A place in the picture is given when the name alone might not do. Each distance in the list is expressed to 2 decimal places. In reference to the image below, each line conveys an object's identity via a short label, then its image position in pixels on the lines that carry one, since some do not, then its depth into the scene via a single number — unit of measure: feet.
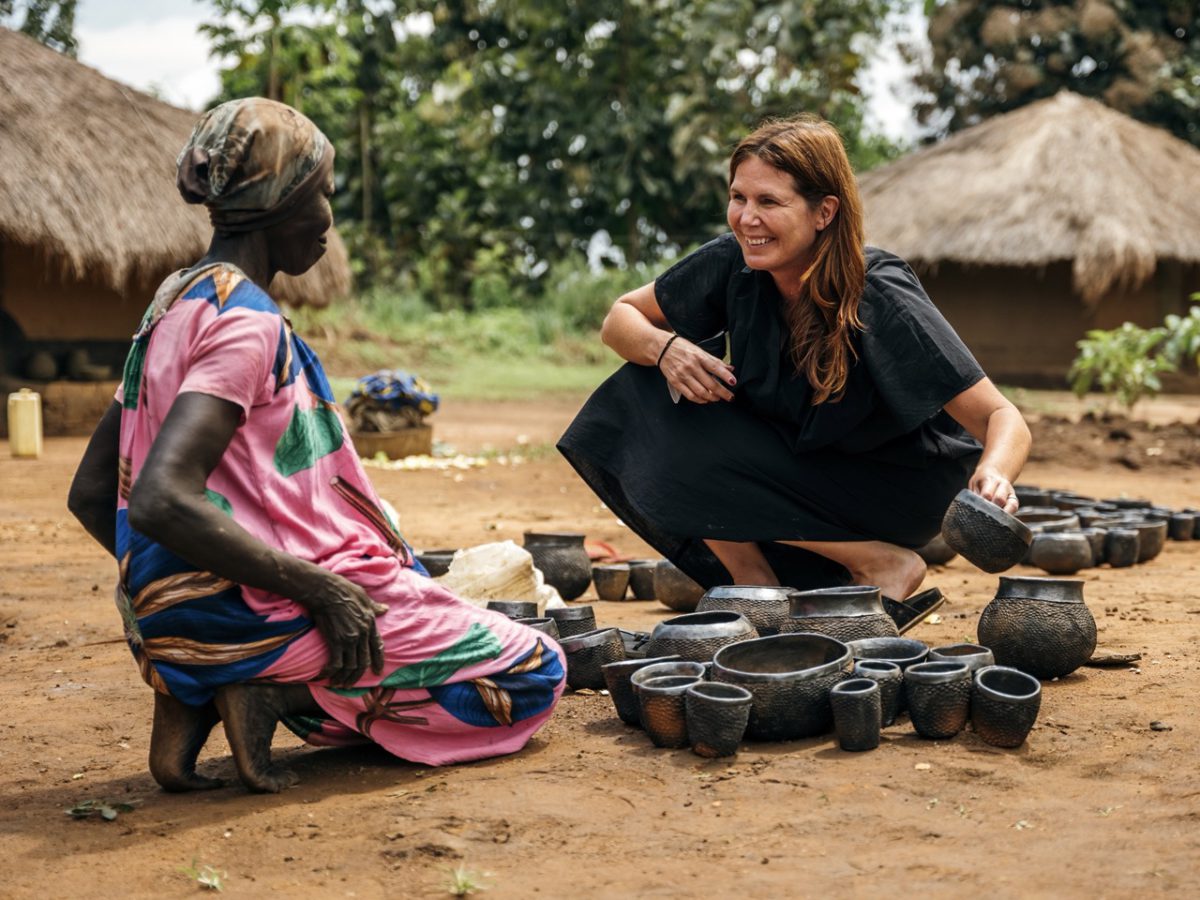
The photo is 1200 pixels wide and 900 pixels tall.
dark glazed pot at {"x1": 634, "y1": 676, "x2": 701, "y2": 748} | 8.96
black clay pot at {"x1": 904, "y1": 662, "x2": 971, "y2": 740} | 8.94
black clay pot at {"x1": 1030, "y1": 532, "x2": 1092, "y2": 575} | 16.31
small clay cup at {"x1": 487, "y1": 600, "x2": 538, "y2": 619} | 11.68
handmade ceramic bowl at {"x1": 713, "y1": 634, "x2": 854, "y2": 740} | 9.02
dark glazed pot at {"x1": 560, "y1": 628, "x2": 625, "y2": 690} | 10.80
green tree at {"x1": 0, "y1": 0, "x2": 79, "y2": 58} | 53.72
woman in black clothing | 11.39
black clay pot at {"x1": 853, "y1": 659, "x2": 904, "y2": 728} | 9.21
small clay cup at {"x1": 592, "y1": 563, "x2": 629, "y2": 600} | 15.34
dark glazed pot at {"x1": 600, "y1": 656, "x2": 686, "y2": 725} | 9.62
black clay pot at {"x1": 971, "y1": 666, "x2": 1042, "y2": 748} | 8.74
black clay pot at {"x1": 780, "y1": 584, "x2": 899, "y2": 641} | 10.29
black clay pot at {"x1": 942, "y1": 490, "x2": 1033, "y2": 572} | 10.03
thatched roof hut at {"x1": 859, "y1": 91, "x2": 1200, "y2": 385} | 45.96
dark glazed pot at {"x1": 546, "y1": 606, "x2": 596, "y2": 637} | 11.68
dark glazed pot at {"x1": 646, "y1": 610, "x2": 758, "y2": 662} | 10.07
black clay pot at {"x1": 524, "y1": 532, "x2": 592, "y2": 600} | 14.96
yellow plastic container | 28.48
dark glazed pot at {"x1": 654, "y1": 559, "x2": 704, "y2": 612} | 14.05
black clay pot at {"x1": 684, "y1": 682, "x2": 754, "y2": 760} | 8.68
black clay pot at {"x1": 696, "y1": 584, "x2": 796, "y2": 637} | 10.97
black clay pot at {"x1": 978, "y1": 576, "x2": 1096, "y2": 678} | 10.44
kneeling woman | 7.61
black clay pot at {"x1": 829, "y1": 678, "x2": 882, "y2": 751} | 8.75
